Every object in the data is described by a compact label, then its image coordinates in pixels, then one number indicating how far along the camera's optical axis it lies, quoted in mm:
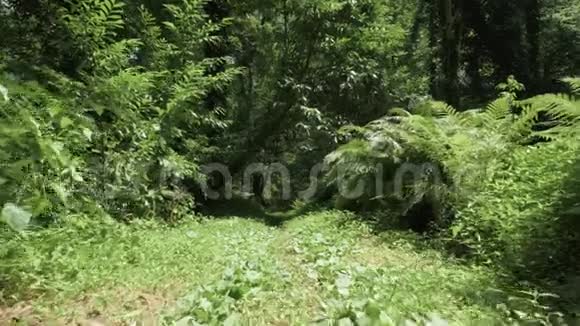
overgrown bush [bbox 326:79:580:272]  3408
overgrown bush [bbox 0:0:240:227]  2744
